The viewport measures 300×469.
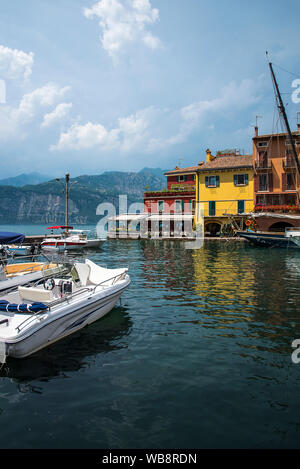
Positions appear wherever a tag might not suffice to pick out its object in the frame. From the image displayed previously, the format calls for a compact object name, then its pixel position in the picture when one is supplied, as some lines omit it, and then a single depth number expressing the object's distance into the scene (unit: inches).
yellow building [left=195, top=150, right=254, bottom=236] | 2016.5
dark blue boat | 1489.9
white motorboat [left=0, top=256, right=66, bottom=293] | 508.4
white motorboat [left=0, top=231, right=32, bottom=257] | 564.4
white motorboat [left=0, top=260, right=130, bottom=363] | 315.9
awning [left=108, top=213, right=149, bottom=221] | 2223.2
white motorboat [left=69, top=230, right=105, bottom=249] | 1544.0
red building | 2264.5
